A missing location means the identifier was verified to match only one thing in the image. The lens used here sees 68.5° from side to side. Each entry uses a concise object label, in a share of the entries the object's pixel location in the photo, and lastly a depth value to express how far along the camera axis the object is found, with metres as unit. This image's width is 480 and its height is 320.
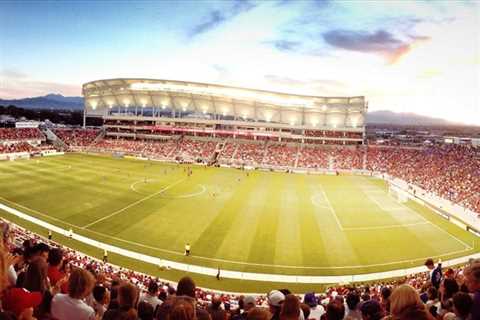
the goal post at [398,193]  44.50
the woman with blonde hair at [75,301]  5.06
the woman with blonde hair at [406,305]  4.05
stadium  24.86
